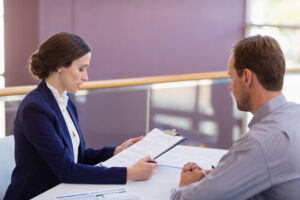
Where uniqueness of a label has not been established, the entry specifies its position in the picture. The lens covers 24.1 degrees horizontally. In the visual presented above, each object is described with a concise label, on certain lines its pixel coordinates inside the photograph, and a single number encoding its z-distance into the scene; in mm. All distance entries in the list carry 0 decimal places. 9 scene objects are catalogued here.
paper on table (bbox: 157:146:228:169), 3489
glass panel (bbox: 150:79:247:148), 6482
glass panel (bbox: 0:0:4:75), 8713
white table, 2830
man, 2231
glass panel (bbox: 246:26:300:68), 11697
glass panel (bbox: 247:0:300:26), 11689
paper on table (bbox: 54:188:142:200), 2705
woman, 3055
